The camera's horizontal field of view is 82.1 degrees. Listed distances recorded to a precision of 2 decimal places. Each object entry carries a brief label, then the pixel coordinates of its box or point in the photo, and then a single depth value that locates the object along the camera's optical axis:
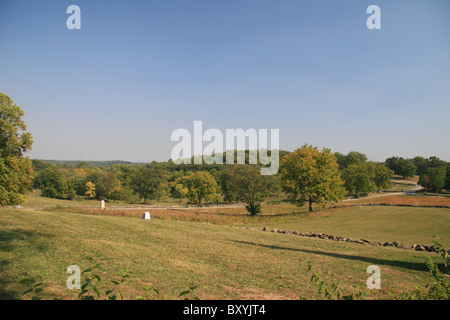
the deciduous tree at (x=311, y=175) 39.34
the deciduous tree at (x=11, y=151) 25.45
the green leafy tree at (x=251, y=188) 39.81
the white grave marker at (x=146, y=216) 20.24
